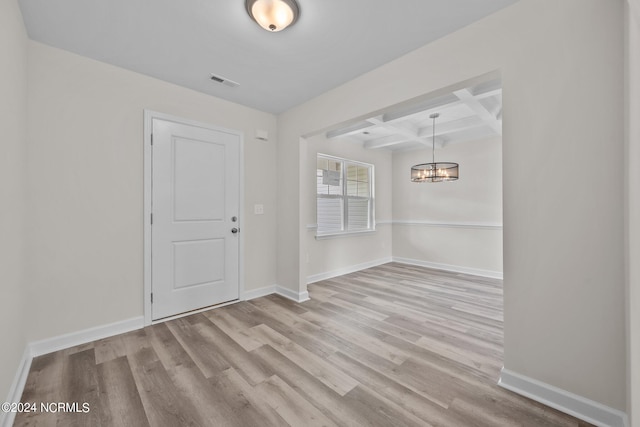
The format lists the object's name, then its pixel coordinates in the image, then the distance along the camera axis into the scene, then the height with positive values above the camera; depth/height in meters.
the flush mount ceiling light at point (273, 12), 1.67 +1.37
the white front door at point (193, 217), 2.71 -0.03
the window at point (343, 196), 4.55 +0.36
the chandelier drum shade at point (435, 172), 3.73 +0.64
